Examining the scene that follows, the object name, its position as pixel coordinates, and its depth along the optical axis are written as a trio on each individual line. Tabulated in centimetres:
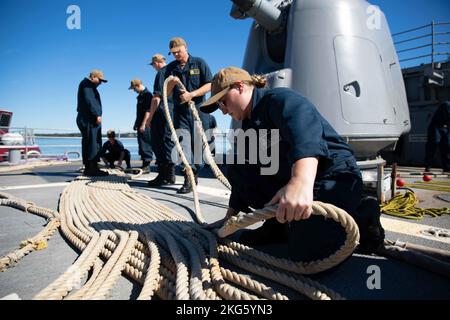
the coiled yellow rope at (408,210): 196
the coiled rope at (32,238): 131
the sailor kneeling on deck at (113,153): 614
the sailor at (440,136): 472
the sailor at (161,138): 336
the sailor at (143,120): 486
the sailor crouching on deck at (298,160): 90
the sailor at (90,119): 414
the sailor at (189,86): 317
